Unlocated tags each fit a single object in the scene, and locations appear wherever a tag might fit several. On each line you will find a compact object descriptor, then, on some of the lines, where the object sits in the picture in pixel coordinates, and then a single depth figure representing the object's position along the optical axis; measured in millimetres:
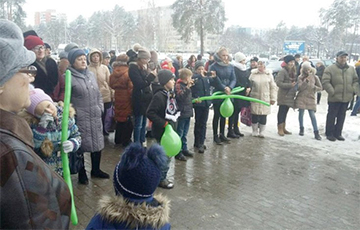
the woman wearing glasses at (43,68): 5090
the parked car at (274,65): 26300
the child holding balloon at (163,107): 5211
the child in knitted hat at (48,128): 3224
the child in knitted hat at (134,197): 1941
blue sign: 29656
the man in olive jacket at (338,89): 8016
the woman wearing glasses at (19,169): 1169
